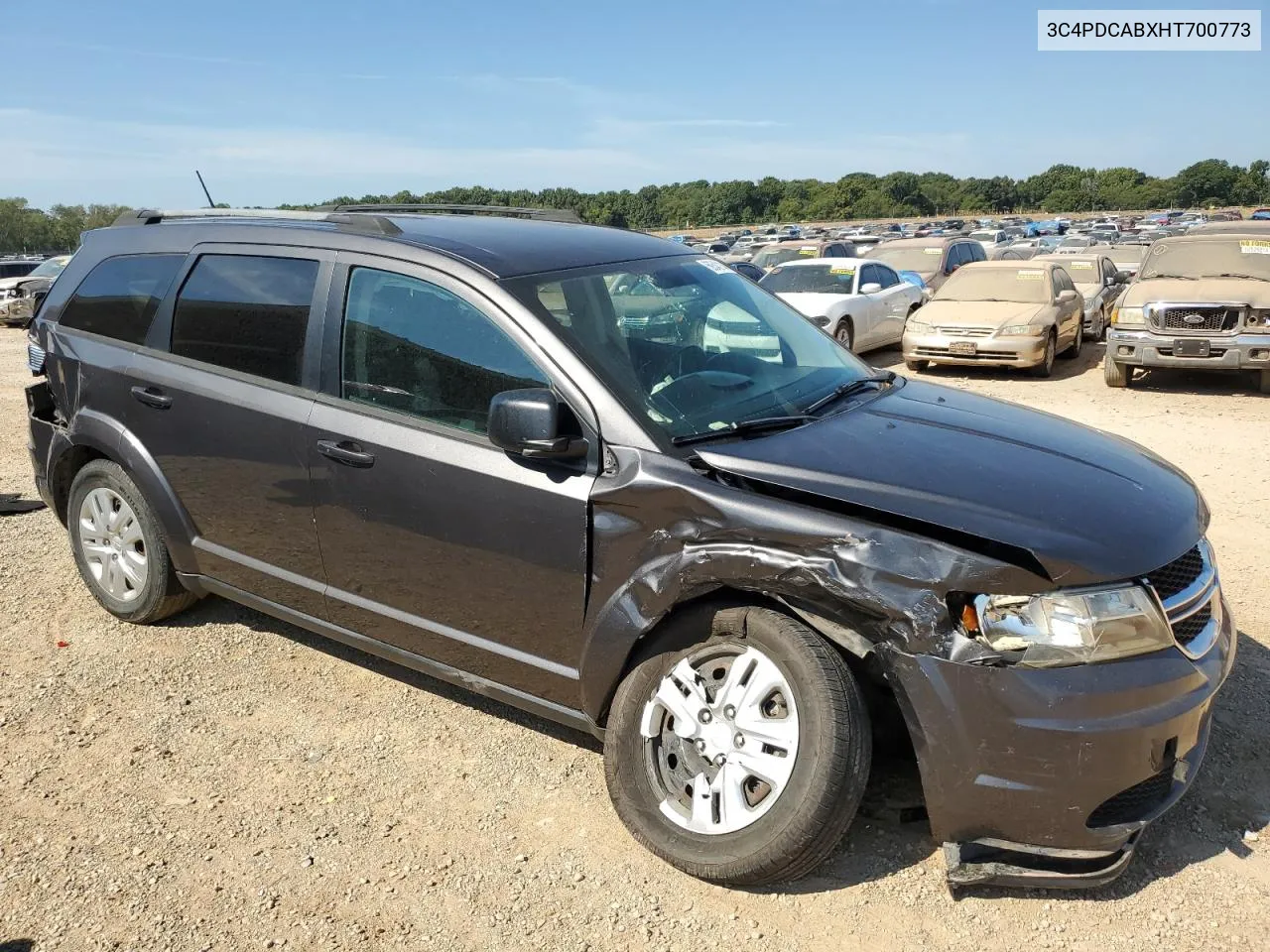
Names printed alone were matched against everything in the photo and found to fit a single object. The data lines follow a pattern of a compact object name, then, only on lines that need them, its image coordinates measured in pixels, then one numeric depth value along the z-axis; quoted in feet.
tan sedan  40.19
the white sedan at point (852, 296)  44.44
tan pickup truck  34.12
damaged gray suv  8.21
